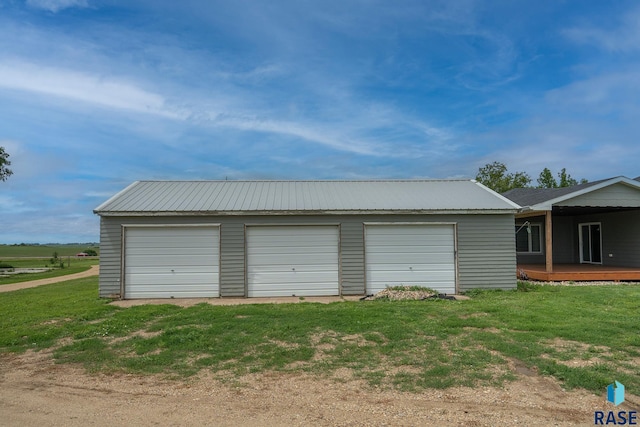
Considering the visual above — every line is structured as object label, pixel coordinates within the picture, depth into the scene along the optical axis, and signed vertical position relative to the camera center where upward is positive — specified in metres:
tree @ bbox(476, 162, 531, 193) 31.27 +4.29
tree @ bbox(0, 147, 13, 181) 24.64 +4.46
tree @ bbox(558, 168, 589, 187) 35.44 +4.63
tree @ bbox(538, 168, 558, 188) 35.22 +4.69
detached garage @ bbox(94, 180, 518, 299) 11.64 -0.27
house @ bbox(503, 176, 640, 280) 13.90 +0.11
